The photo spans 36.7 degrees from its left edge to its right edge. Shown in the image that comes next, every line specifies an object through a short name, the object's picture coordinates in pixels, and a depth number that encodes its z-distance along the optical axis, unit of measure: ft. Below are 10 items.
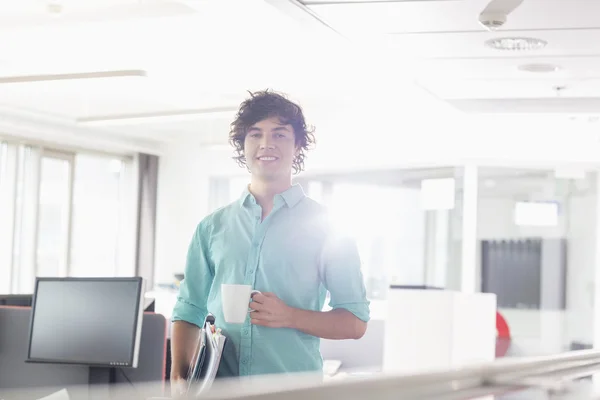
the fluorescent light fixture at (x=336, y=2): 12.03
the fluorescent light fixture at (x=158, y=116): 22.89
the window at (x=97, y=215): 32.30
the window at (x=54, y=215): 30.55
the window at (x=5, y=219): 28.63
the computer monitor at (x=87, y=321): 9.70
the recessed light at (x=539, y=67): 15.99
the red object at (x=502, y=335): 13.95
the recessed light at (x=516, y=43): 14.08
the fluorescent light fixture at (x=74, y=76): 17.08
